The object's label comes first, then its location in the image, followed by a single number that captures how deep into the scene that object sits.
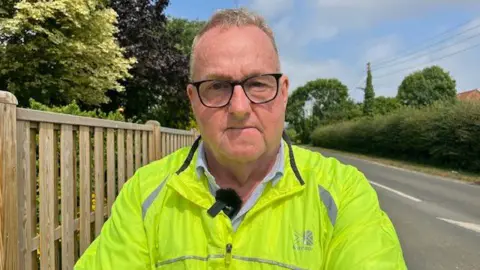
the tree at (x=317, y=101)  78.00
